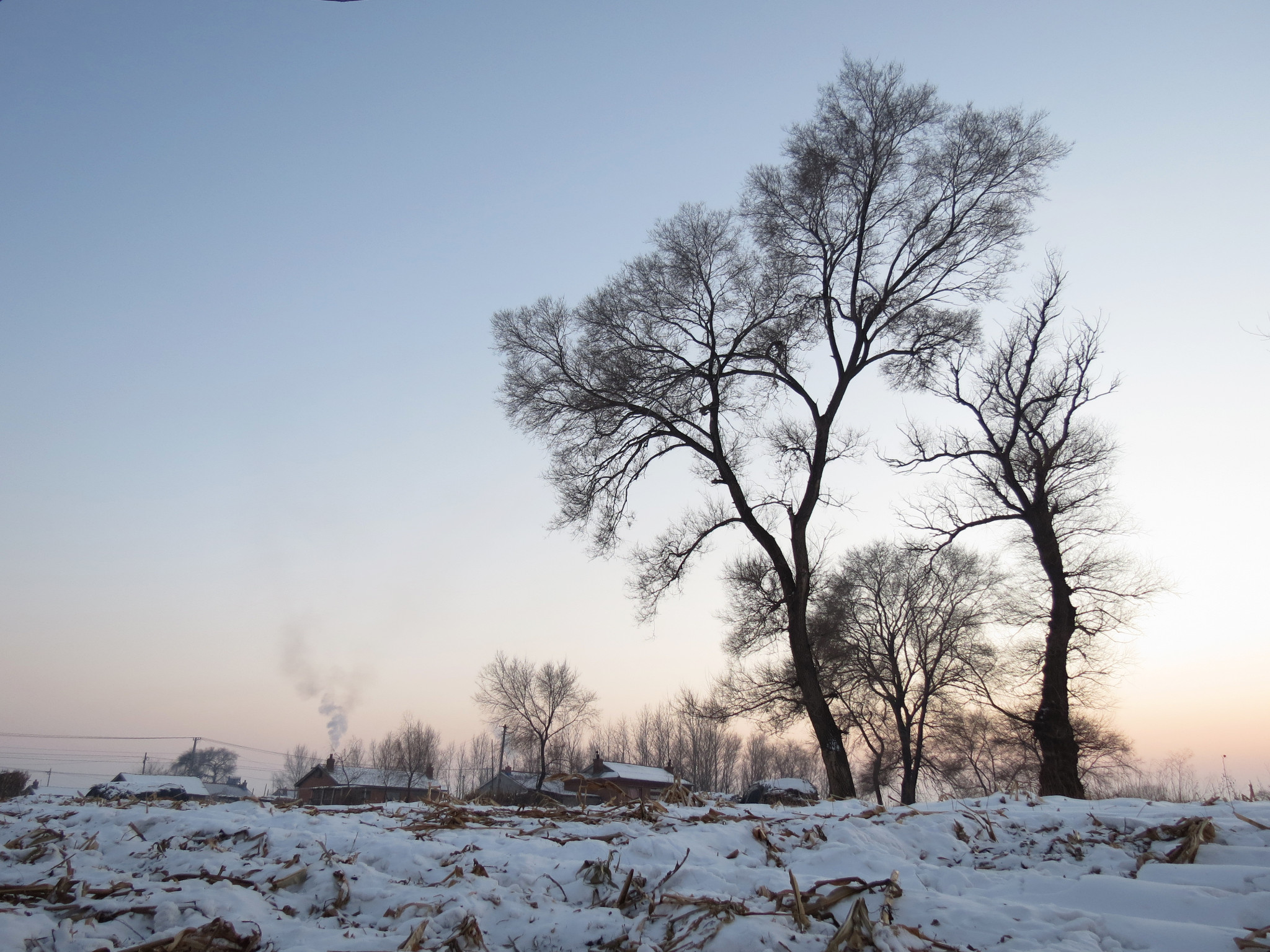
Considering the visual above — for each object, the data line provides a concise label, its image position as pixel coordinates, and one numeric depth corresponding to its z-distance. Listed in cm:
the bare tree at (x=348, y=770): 6456
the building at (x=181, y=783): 3665
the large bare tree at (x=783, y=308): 1141
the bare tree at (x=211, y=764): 8525
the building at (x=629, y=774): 6247
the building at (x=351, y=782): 6106
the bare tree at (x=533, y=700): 5066
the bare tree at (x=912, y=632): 3109
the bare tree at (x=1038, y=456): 1145
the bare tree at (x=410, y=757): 6894
